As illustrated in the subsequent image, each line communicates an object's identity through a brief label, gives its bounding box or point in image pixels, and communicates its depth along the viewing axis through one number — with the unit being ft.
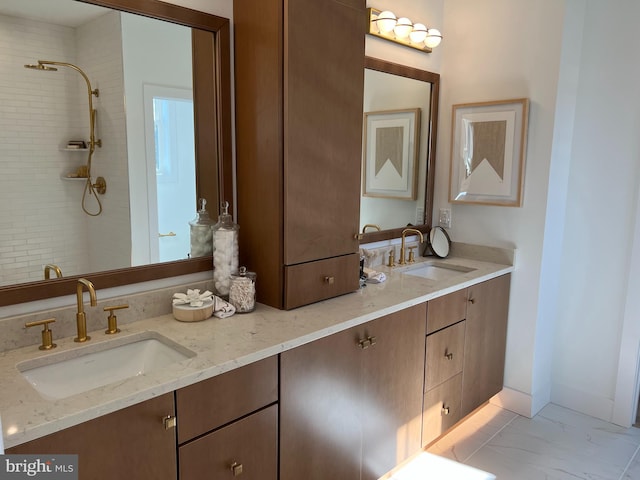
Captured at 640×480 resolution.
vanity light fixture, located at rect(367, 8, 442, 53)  8.11
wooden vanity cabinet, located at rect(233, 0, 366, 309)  5.68
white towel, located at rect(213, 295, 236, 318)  5.76
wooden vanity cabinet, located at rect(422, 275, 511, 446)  7.45
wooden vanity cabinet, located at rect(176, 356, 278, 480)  4.30
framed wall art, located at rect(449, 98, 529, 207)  8.69
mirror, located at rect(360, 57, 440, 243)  8.36
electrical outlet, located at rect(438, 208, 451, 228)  10.01
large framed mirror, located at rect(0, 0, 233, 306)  4.69
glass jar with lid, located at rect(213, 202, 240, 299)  6.09
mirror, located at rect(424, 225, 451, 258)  9.81
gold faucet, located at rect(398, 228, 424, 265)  9.07
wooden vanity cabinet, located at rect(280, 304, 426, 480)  5.28
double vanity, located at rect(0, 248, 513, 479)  3.83
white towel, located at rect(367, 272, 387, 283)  7.62
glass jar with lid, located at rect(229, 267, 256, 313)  5.89
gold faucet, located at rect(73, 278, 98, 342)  4.86
